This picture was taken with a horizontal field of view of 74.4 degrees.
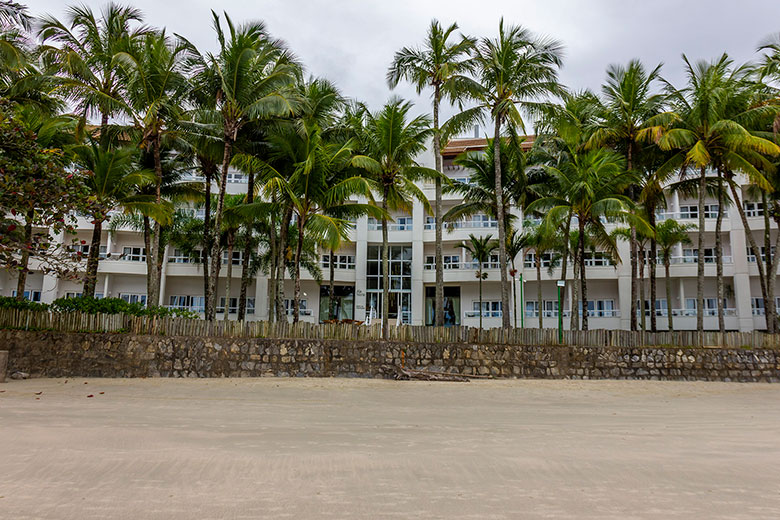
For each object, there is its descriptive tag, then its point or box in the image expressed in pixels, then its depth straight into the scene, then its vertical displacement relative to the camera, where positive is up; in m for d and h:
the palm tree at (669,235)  25.28 +4.49
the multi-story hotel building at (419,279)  30.66 +2.73
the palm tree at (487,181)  22.10 +6.31
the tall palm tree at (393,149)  18.81 +6.42
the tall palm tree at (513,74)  18.58 +9.01
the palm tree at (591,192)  17.92 +4.78
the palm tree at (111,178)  16.12 +4.51
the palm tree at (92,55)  16.23 +8.66
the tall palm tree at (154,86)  16.62 +7.75
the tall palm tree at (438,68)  19.22 +9.73
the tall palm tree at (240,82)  16.86 +8.02
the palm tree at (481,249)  29.16 +4.30
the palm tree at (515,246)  27.94 +4.18
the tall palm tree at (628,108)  19.95 +8.51
